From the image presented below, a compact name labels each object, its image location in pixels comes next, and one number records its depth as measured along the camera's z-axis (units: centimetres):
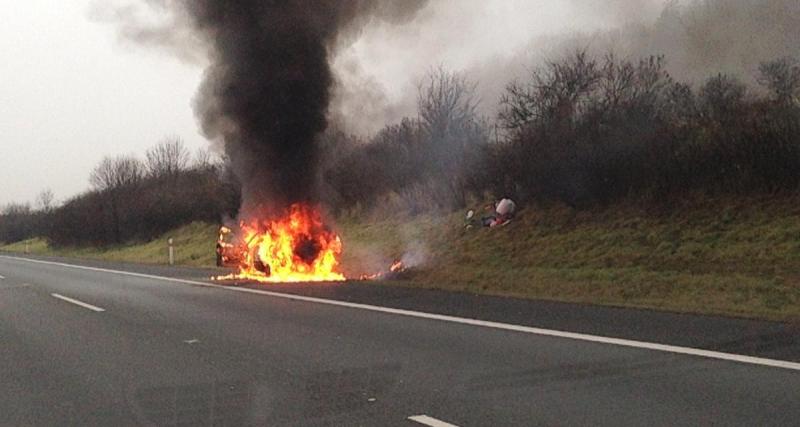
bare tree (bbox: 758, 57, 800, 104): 2069
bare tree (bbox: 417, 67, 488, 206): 2669
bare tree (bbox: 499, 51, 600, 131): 2463
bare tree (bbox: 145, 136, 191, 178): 6156
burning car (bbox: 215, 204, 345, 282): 1769
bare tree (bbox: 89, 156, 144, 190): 5819
